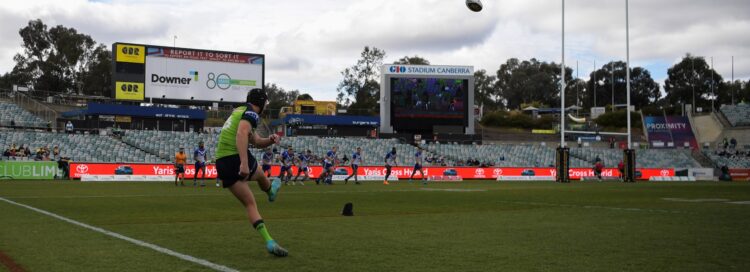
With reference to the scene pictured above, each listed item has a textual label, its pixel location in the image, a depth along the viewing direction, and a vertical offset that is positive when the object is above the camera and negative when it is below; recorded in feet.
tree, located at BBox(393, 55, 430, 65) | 412.77 +59.29
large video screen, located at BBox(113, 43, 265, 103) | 172.55 +21.31
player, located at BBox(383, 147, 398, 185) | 114.79 -1.29
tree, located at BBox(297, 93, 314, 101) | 420.36 +36.71
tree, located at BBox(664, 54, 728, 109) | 402.52 +47.14
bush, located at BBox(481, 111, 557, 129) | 335.67 +17.62
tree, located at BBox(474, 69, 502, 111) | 499.51 +49.23
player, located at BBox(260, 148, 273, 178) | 101.50 -1.16
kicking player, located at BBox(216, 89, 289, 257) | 26.73 -0.14
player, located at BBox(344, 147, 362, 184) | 114.02 -1.13
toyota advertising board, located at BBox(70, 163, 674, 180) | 126.52 -3.79
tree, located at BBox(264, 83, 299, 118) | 494.18 +45.24
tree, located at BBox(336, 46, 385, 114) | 376.27 +41.37
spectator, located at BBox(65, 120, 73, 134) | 159.50 +5.52
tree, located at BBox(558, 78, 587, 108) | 478.59 +47.01
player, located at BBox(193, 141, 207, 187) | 100.73 -1.02
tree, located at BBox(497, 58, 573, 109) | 477.77 +54.36
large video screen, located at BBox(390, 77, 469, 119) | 197.26 +17.13
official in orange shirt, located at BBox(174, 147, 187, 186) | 101.81 -1.61
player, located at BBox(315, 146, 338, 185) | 110.44 -2.24
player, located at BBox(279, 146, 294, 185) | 105.05 -1.40
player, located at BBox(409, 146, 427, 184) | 119.96 -1.43
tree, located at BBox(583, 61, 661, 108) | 433.07 +46.83
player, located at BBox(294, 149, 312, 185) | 112.06 -1.67
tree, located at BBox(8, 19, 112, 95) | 317.42 +42.51
